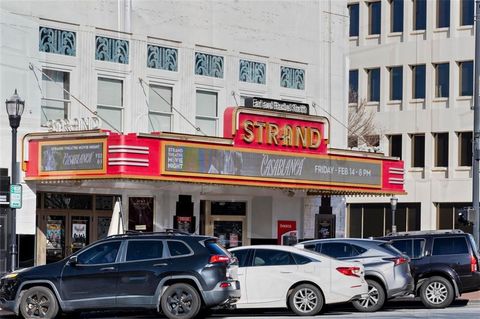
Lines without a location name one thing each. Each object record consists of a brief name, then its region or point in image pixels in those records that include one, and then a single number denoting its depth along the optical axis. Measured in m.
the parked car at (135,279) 21.94
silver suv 26.11
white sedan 23.84
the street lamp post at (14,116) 26.43
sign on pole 26.95
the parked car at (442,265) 27.31
